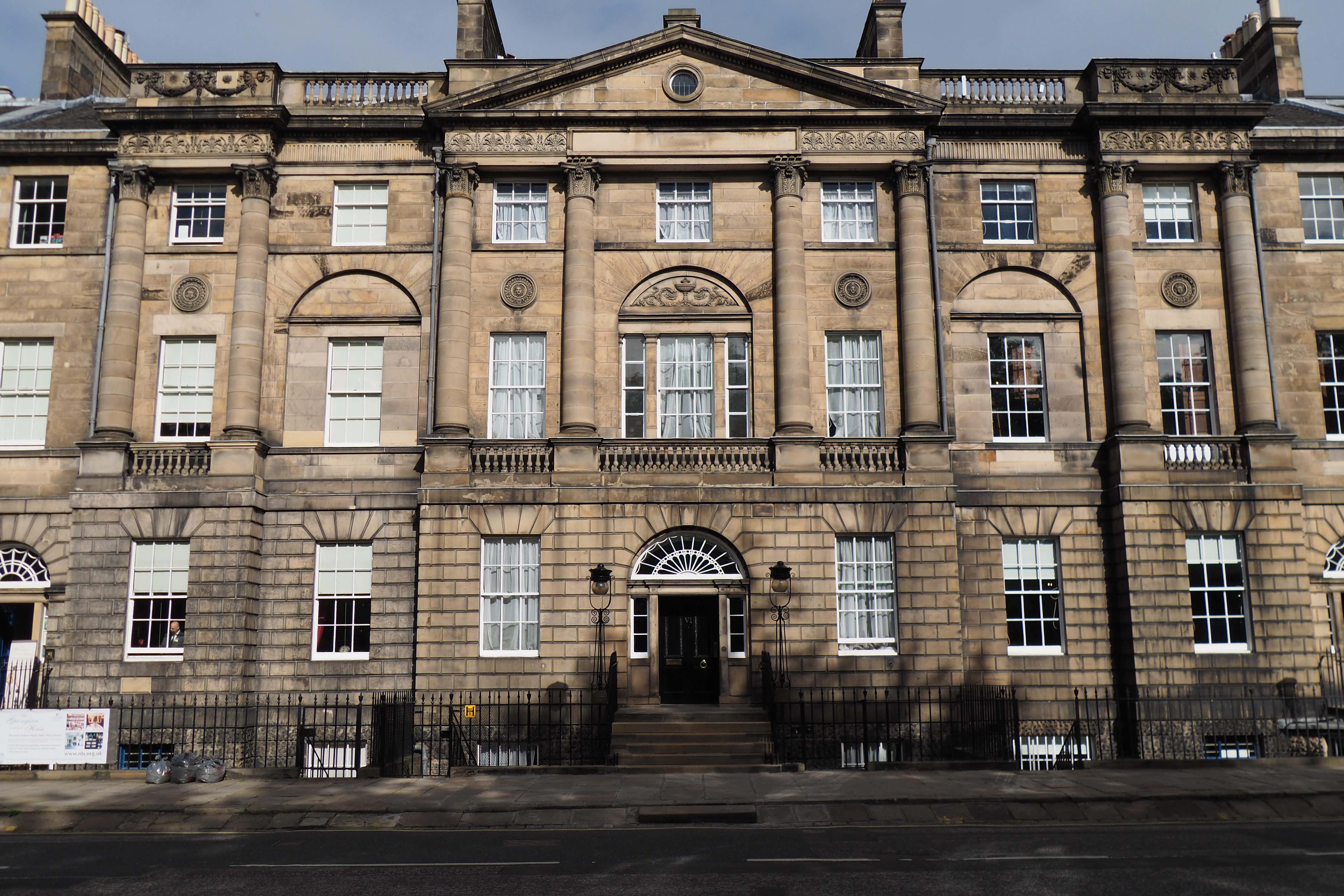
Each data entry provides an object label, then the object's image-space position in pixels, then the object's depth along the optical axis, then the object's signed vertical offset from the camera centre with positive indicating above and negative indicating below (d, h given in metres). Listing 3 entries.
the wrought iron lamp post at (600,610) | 22.39 +0.79
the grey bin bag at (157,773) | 18.97 -2.14
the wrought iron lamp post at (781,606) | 22.42 +0.83
